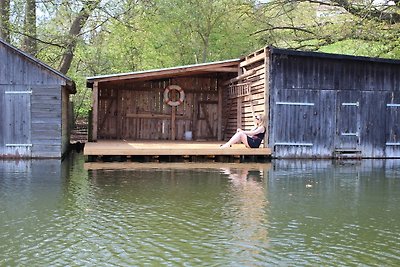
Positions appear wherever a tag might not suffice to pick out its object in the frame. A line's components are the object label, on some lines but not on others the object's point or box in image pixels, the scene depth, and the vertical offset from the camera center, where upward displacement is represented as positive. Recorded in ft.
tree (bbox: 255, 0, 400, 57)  62.90 +13.98
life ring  59.26 +4.34
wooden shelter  54.70 +3.08
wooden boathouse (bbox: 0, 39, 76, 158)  44.27 +2.36
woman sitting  45.14 -0.09
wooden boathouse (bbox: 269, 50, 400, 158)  47.01 +2.75
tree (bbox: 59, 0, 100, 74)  69.26 +14.25
